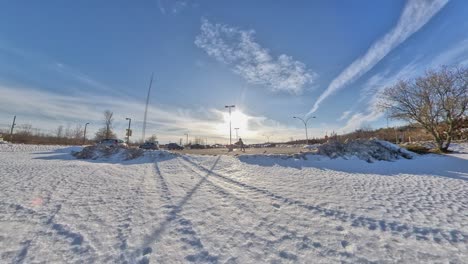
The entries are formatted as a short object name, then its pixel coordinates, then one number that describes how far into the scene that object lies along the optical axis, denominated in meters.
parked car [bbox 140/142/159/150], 33.25
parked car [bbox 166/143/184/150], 46.66
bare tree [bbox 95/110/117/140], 56.88
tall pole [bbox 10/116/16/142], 36.85
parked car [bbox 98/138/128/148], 28.87
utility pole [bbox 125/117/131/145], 32.03
